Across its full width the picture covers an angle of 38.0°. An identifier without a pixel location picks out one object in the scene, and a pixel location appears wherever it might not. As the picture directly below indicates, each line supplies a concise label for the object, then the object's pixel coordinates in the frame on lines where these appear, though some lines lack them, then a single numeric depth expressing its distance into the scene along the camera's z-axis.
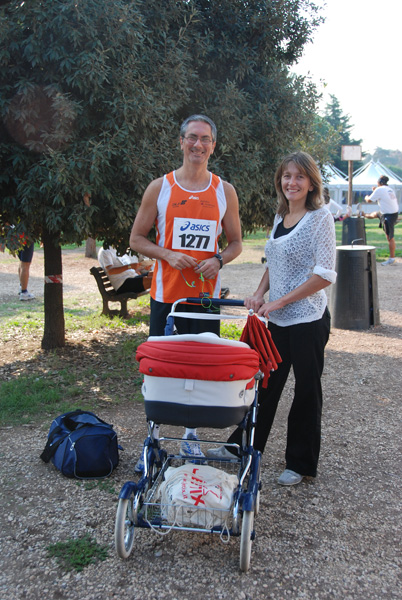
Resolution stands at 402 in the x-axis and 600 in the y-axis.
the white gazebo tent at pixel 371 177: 41.25
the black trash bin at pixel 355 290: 8.47
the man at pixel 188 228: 3.67
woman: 3.62
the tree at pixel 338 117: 61.45
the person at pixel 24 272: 10.15
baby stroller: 2.90
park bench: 9.05
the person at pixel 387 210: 15.50
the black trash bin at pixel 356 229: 10.35
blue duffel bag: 4.02
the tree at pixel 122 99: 5.29
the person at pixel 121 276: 9.12
